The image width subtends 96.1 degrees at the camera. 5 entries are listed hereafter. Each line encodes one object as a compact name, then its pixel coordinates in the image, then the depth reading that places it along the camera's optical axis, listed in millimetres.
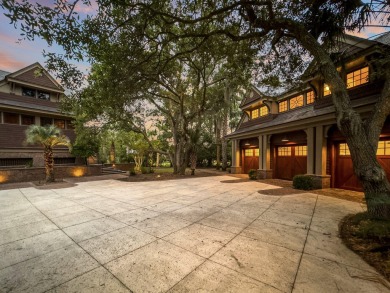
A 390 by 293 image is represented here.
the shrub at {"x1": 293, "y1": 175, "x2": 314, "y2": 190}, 9547
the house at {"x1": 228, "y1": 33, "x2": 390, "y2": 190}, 8570
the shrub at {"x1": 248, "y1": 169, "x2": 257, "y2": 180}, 13766
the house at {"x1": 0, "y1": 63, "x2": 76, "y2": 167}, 16297
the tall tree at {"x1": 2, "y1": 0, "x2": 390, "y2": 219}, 4566
